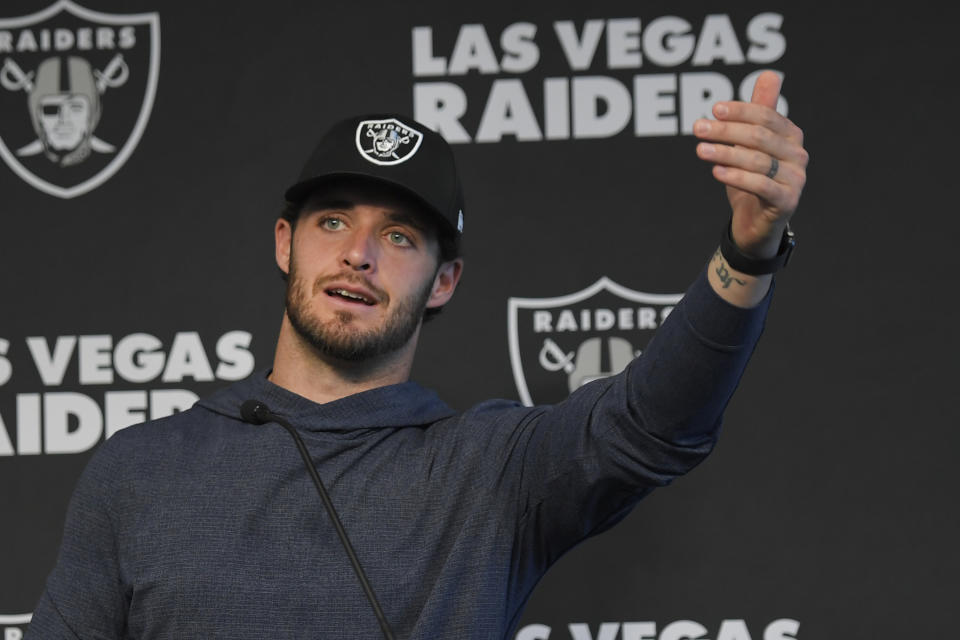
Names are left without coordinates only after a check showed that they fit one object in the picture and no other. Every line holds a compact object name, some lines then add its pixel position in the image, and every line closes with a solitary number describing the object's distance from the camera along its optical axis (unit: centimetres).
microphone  527
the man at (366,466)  523
